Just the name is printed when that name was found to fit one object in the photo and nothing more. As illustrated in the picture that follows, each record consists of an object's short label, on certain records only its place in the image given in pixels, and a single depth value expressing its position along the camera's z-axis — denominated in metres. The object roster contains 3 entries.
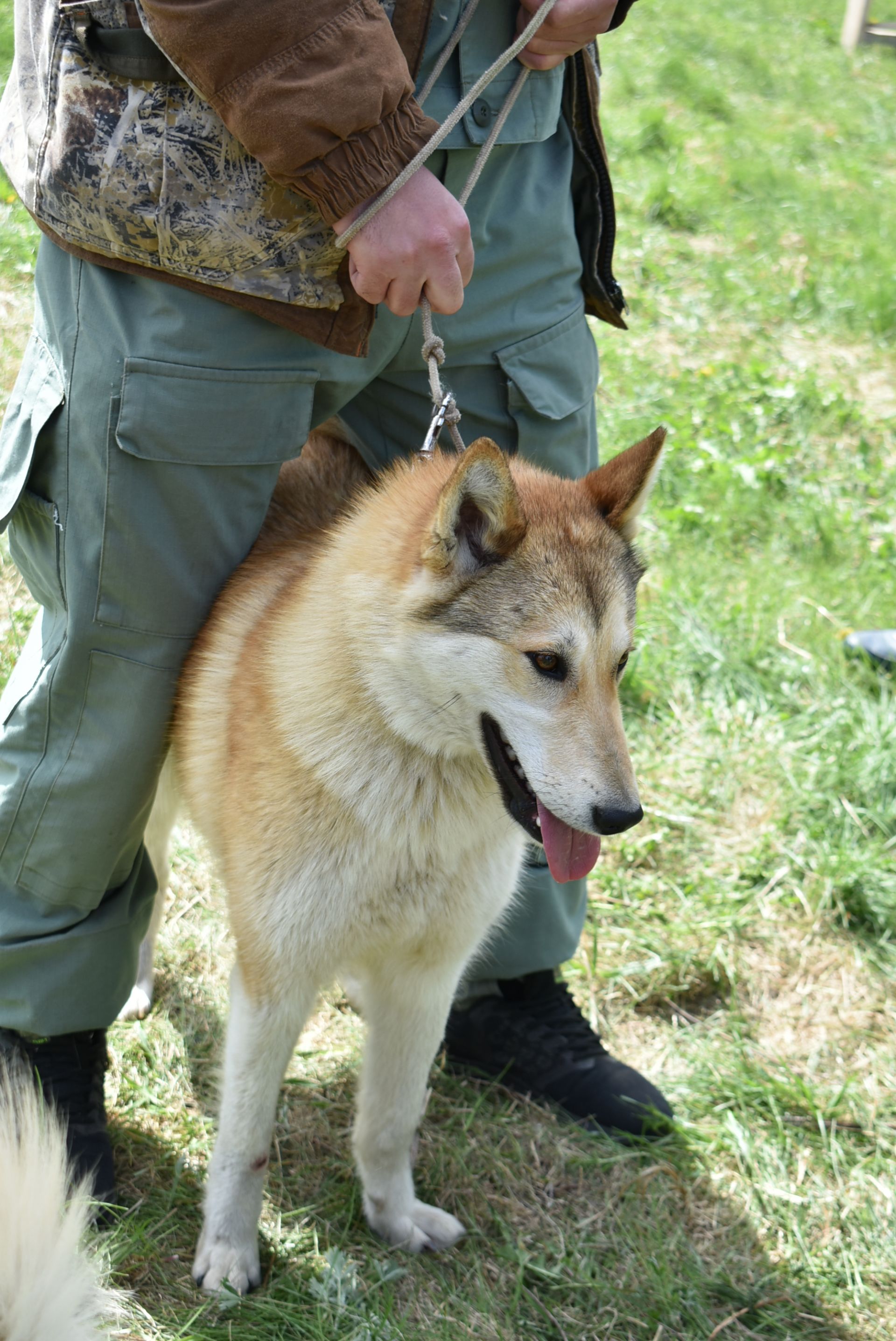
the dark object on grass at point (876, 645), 4.13
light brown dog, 2.05
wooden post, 10.55
